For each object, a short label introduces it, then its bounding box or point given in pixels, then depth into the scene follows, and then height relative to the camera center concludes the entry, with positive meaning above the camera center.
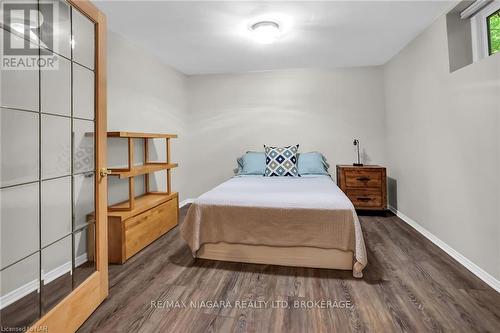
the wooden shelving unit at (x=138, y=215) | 2.27 -0.41
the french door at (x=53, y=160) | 1.44 +0.12
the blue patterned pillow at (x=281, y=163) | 3.58 +0.15
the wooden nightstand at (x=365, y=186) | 3.49 -0.21
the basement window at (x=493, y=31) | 2.04 +1.15
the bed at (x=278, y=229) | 2.05 -0.49
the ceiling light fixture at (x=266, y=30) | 2.48 +1.47
